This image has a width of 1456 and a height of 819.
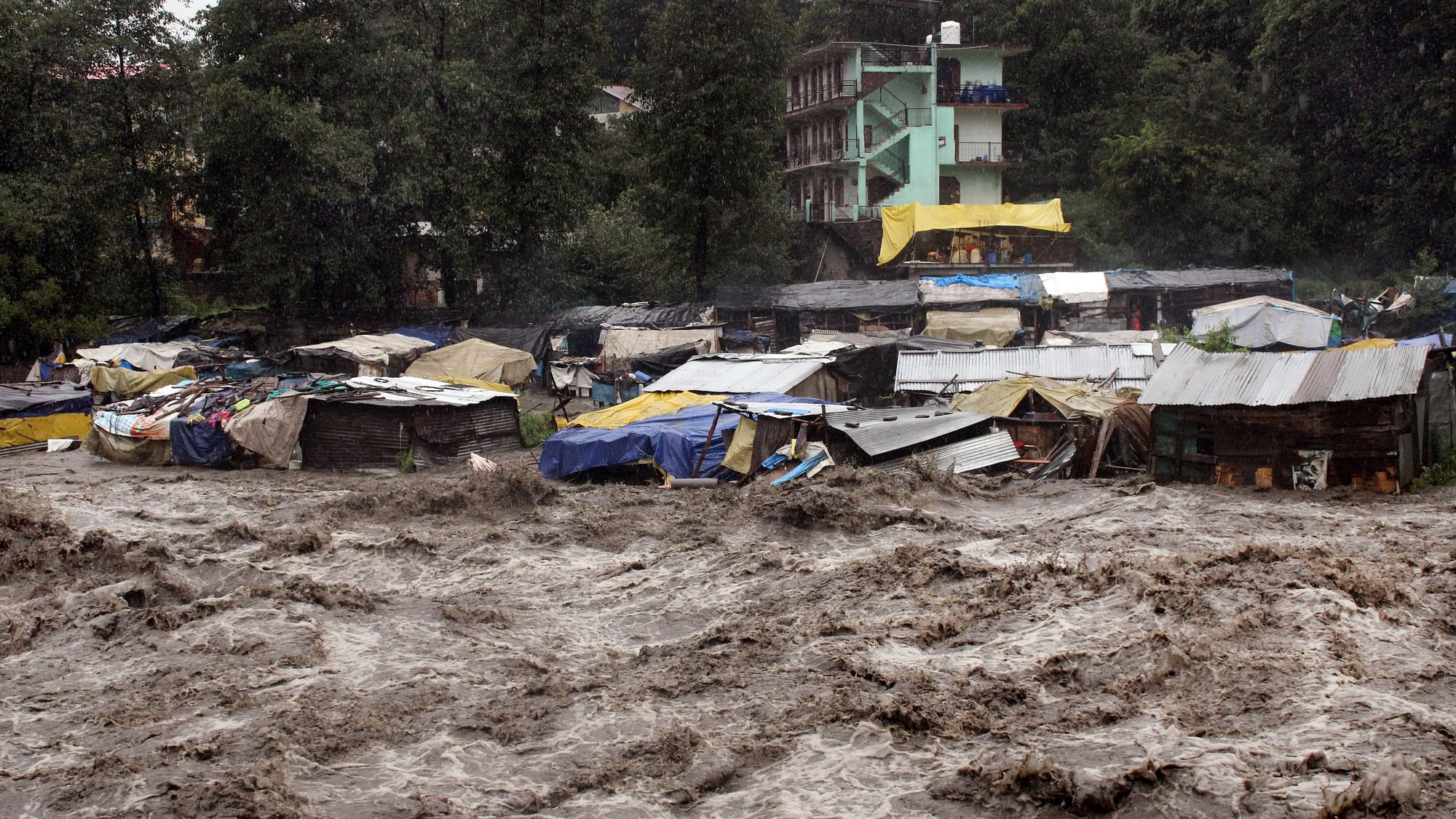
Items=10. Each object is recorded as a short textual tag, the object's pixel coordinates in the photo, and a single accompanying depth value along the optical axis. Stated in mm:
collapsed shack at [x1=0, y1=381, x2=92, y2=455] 28219
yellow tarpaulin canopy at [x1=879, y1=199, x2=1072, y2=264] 41500
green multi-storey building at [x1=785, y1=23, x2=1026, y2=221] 48094
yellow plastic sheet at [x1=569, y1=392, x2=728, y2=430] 22906
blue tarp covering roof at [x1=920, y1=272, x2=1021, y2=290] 35394
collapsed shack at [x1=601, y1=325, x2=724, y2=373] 33375
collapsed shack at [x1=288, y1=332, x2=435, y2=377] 31125
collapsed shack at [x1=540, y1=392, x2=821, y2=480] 20922
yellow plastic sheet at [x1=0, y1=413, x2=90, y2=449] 28219
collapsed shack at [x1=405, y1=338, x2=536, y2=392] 31719
